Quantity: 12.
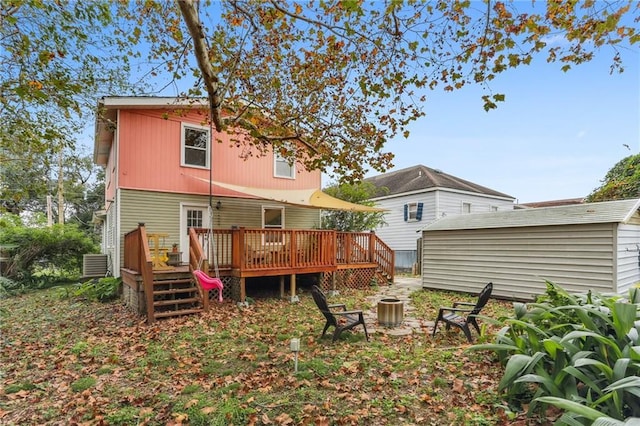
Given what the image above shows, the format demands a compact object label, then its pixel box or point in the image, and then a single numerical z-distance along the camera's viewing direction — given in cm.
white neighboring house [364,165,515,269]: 1789
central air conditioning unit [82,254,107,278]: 1343
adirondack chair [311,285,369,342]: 564
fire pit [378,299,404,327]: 676
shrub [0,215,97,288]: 1377
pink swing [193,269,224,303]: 674
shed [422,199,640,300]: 790
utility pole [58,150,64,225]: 2044
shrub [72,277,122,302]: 1004
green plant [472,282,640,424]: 274
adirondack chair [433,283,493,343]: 561
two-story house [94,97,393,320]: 891
